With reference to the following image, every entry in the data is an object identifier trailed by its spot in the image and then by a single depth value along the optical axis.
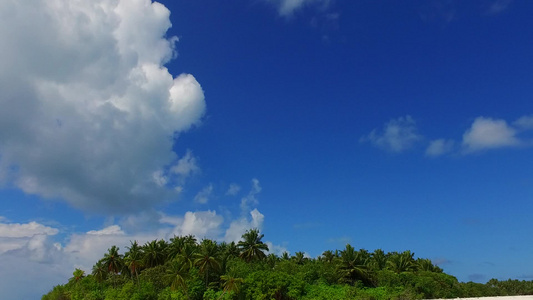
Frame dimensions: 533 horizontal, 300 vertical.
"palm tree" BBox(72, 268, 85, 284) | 99.25
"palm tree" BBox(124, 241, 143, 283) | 92.50
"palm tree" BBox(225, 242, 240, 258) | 96.91
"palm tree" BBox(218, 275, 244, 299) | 70.06
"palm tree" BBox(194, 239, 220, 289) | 78.94
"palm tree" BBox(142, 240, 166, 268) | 99.31
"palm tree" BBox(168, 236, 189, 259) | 98.06
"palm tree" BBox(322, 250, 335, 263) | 104.69
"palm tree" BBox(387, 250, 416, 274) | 96.22
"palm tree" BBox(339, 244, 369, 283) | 82.26
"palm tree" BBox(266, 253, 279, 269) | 100.81
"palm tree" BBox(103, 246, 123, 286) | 98.31
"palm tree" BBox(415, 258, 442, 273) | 103.00
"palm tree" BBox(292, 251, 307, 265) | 110.68
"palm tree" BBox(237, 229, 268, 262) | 94.50
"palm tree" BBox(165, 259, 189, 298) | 73.69
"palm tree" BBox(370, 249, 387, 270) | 102.12
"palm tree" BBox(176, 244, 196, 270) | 82.12
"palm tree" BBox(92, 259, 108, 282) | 94.38
